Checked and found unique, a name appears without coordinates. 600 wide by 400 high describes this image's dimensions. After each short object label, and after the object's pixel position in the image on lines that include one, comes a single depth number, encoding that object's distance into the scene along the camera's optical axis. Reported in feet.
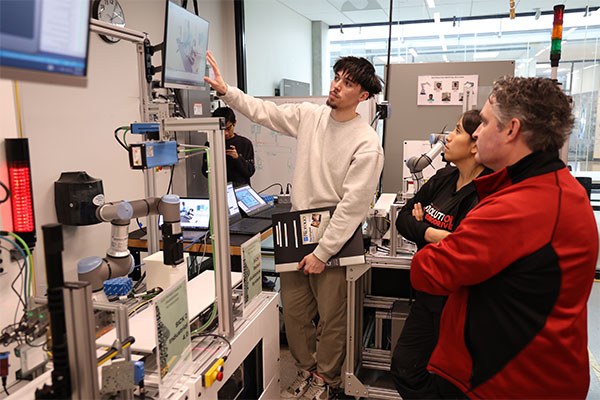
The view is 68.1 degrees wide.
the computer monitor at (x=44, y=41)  2.16
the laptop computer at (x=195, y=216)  9.20
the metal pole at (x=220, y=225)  4.66
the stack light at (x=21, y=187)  4.99
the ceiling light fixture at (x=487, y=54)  16.35
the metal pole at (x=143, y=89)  4.89
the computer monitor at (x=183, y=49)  5.29
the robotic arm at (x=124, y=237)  4.36
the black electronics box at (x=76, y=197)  8.07
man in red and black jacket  3.50
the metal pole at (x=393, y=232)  7.29
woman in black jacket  5.68
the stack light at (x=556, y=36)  7.44
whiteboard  14.35
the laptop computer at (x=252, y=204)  10.32
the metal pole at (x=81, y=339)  2.85
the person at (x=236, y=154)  11.57
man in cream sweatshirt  6.61
